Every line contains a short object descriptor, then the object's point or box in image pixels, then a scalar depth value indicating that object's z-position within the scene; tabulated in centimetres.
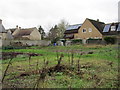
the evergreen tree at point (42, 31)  6240
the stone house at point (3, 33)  3433
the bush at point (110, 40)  2512
